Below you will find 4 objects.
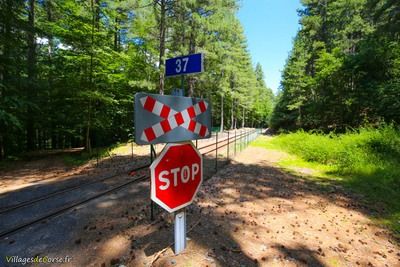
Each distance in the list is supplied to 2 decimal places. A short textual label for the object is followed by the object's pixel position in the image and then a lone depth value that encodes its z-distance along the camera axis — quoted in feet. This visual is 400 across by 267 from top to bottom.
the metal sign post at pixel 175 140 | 6.70
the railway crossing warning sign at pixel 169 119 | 6.54
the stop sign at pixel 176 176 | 6.93
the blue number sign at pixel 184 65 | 10.06
